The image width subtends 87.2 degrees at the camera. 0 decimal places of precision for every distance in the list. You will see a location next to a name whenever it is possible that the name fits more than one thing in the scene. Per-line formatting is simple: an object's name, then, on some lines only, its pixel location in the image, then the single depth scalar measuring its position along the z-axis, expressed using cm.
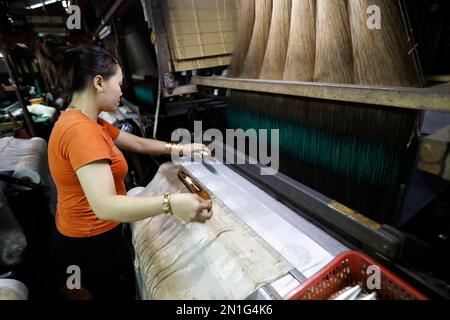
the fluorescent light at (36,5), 363
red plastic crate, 79
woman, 89
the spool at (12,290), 111
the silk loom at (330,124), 83
